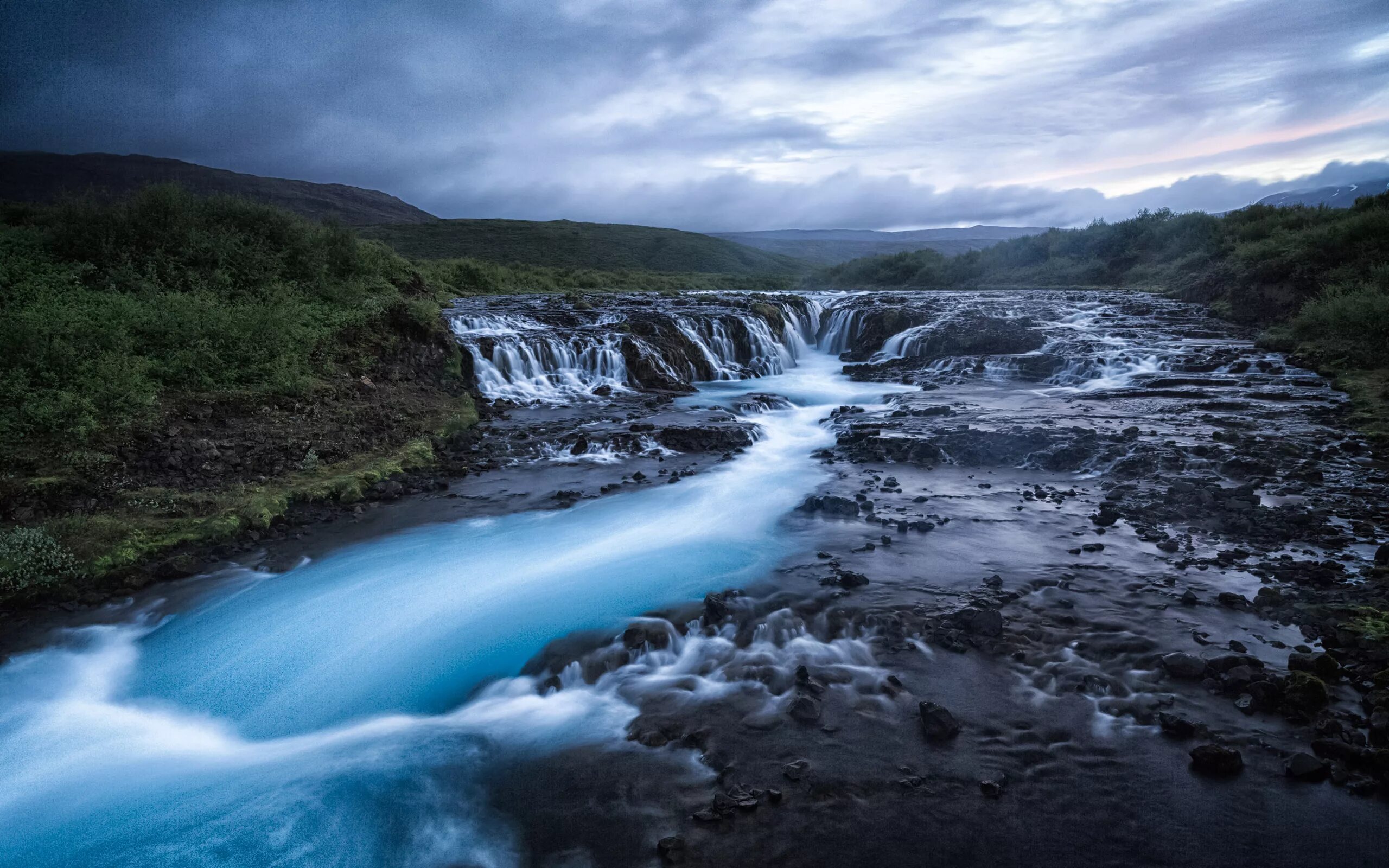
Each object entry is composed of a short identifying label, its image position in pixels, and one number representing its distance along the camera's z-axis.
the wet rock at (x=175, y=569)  8.63
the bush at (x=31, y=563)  7.77
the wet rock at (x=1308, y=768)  4.63
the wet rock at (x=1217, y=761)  4.78
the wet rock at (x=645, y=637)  7.14
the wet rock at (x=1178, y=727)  5.17
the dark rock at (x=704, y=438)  15.26
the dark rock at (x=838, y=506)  10.75
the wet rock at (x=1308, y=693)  5.24
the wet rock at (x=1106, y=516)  9.52
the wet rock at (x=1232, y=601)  6.98
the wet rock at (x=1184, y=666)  5.87
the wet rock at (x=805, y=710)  5.69
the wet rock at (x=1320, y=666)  5.57
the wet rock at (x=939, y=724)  5.35
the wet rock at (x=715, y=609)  7.50
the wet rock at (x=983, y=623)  6.80
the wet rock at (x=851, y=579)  8.06
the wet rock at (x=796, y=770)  5.02
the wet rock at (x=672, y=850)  4.36
